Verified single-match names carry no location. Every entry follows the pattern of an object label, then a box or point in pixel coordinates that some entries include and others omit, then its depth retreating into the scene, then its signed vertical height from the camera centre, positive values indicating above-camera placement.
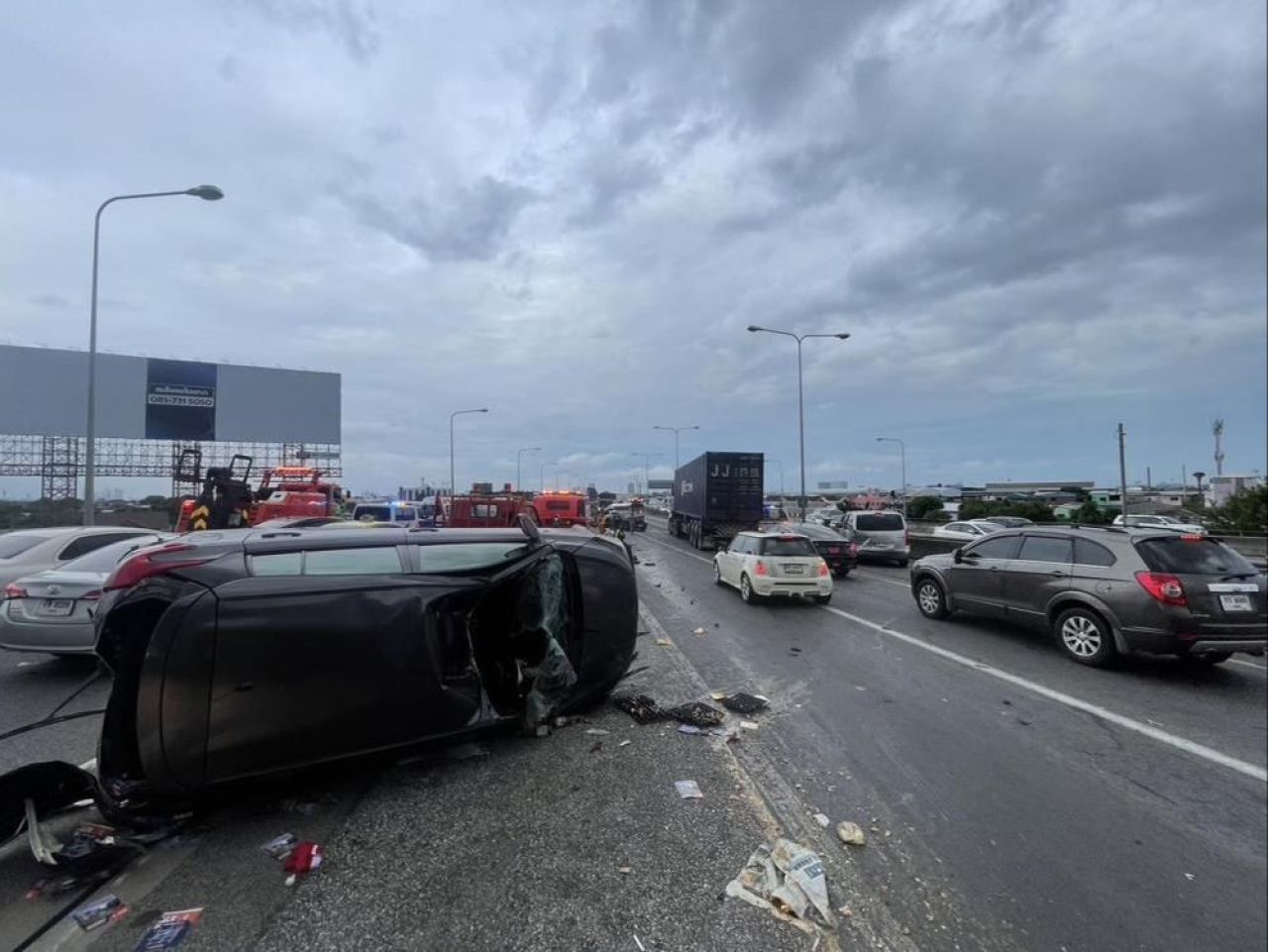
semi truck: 25.19 -0.03
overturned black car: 3.29 -0.90
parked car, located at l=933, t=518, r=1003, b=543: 26.73 -1.68
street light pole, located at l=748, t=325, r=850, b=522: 33.03 +3.77
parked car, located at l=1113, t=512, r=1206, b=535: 28.90 -1.47
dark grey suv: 6.38 -1.14
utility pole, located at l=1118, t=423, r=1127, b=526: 26.53 +0.89
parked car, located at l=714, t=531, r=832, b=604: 11.86 -1.44
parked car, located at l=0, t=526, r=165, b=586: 7.56 -0.60
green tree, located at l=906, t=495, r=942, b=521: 59.74 -1.58
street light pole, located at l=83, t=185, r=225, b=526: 14.37 +1.84
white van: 20.16 -1.39
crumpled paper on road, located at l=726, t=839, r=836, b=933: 2.80 -1.82
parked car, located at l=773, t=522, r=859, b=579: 16.73 -1.54
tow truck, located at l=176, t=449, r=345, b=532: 15.03 +0.03
